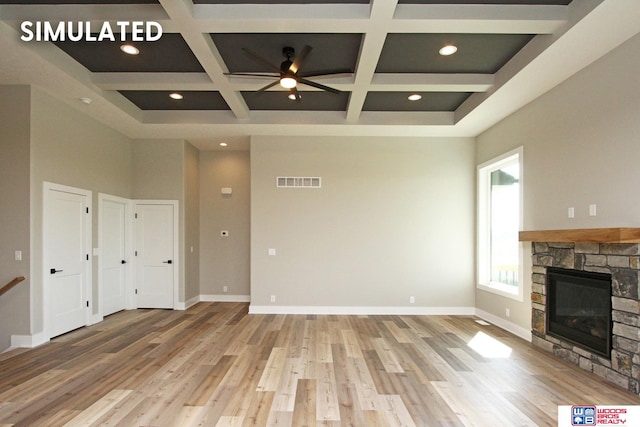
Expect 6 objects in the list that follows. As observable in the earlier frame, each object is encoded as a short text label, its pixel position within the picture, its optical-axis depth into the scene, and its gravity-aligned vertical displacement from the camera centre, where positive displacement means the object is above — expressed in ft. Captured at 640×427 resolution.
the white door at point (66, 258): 13.79 -1.89
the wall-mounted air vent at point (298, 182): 19.12 +1.96
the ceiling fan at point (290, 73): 10.51 +4.86
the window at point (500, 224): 15.55 -0.46
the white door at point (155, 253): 19.83 -2.28
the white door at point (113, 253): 17.48 -2.10
